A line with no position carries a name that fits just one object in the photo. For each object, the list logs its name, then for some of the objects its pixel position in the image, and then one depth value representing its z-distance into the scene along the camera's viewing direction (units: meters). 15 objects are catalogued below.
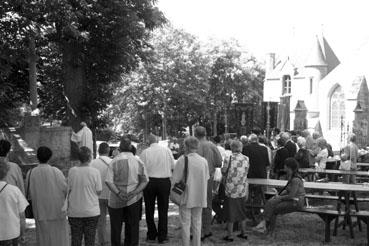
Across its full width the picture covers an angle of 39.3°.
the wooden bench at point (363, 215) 8.81
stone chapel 41.09
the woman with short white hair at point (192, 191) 7.93
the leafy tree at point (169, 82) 41.38
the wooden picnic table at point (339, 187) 9.21
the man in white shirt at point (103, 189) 7.99
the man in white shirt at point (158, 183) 8.80
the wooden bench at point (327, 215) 9.05
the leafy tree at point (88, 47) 15.87
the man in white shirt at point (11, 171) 7.13
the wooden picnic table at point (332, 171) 12.59
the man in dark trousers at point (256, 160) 10.25
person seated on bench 9.11
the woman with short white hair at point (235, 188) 9.00
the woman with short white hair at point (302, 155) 13.32
